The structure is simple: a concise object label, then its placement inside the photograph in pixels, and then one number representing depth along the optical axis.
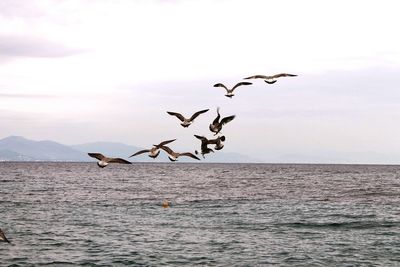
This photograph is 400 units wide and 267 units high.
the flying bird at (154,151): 16.73
